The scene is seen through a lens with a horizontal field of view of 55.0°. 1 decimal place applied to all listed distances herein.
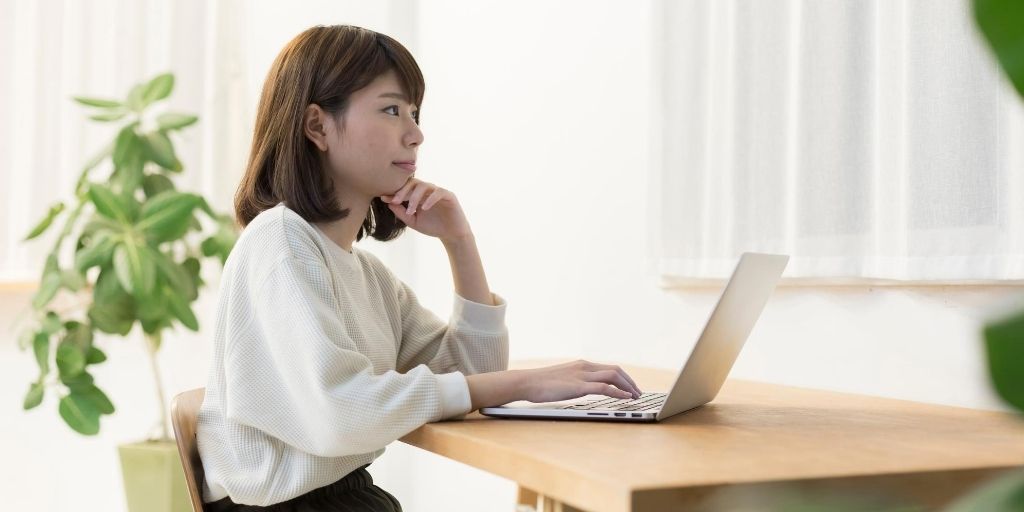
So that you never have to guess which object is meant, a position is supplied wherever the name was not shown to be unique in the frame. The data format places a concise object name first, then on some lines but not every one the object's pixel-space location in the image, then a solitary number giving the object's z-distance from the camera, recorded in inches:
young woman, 42.4
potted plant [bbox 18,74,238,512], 97.4
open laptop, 41.9
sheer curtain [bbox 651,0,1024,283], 53.3
